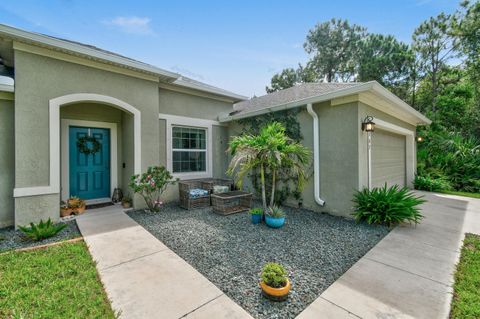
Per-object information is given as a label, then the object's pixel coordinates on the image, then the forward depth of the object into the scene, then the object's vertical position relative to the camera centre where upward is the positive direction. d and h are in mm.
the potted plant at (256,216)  4977 -1397
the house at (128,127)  4523 +942
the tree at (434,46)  15266 +8654
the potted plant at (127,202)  6049 -1282
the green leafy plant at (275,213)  4695 -1255
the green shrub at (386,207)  4746 -1166
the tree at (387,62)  16056 +7622
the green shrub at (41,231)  3877 -1384
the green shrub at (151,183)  5738 -695
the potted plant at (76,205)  5387 -1222
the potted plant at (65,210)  5152 -1304
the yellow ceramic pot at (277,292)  2330 -1532
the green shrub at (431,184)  8953 -1143
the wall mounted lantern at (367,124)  5171 +859
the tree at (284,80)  22938 +9014
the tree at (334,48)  19703 +11010
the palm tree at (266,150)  4555 +186
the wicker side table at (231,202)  5676 -1274
